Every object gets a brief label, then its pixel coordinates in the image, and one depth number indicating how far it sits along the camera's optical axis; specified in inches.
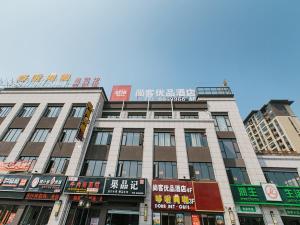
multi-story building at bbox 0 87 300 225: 703.1
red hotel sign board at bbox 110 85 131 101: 1167.6
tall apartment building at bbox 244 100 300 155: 2546.8
